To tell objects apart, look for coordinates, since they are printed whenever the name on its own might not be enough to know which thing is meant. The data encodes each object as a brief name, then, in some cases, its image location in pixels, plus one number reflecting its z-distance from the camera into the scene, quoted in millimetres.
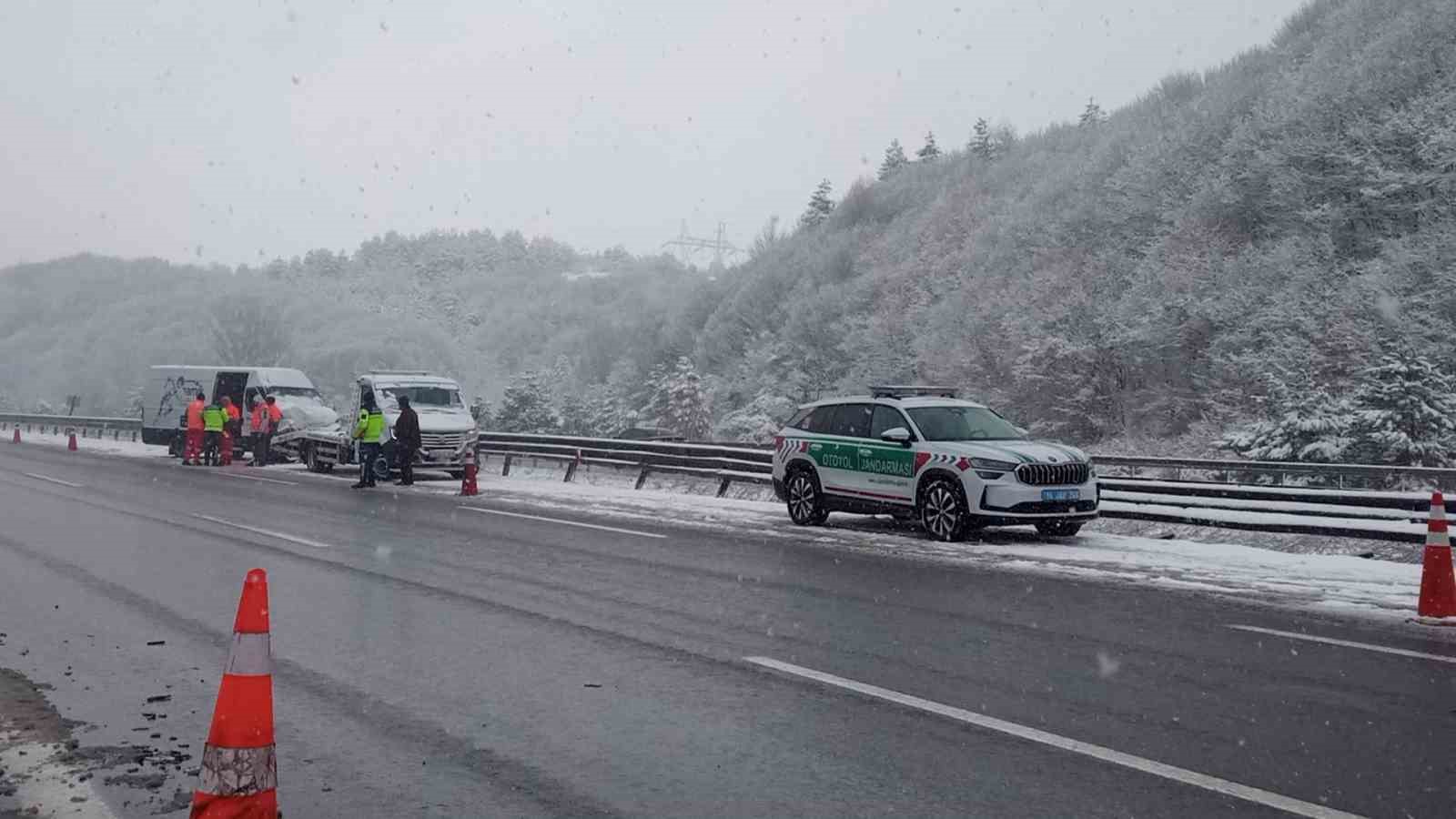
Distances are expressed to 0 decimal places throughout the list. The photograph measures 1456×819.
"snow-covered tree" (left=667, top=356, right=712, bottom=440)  70000
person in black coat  24344
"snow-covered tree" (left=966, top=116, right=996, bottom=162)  89312
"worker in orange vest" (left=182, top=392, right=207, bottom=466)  31719
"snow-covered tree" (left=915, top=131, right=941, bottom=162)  100912
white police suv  14234
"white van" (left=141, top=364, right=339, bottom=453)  32344
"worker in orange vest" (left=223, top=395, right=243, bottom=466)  31594
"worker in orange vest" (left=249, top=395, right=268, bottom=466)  32250
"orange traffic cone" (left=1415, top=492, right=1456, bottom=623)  9117
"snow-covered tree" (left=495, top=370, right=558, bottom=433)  69500
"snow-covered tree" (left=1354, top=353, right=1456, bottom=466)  28562
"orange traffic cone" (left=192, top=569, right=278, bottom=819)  4070
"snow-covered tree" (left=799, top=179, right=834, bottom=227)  101375
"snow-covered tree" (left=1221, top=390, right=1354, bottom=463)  29719
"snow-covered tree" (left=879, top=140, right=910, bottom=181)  102062
